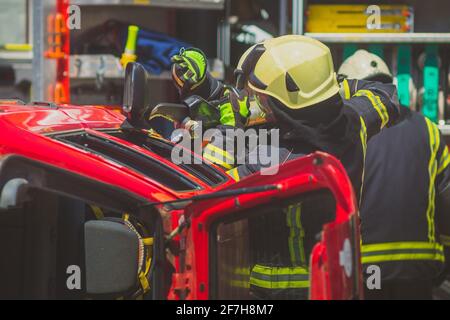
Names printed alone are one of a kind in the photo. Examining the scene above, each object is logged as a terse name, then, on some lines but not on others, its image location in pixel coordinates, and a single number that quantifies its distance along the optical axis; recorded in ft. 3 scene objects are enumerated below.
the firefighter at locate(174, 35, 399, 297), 18.13
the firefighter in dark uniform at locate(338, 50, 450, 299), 24.21
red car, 15.30
